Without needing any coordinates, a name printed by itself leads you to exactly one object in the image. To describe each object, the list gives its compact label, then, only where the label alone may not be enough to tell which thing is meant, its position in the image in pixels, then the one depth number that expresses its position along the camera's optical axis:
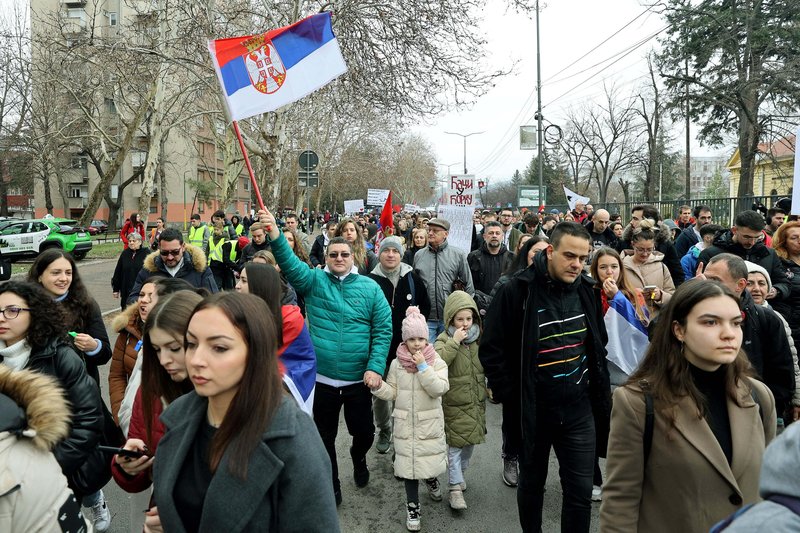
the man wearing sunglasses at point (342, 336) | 4.32
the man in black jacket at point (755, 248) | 5.07
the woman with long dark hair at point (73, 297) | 4.13
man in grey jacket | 6.48
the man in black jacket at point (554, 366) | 3.38
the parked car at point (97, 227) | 42.97
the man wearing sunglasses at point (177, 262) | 6.28
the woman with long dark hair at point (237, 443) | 1.70
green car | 24.30
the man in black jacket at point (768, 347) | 3.48
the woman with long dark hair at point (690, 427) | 2.17
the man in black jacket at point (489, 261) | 7.27
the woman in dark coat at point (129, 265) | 8.33
